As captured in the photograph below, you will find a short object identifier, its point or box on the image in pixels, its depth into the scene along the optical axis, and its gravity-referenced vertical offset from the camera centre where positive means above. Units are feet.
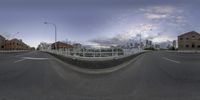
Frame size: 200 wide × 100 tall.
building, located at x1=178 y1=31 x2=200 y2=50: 181.40 +12.72
